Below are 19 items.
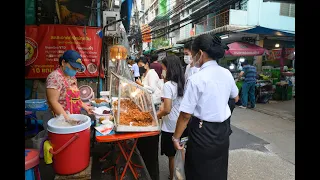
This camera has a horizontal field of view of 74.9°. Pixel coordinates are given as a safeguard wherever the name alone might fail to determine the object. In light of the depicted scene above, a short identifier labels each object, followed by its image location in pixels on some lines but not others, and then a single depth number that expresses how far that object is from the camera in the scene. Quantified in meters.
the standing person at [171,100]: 3.06
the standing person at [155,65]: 6.71
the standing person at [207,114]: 2.12
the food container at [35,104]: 4.61
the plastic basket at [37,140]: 2.89
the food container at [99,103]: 4.46
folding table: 2.69
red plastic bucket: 2.26
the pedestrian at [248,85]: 8.80
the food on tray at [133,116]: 3.04
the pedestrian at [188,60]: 4.06
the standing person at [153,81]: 5.52
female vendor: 2.83
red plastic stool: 1.95
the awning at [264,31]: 10.52
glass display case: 2.90
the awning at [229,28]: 12.55
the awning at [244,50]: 10.31
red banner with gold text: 5.61
